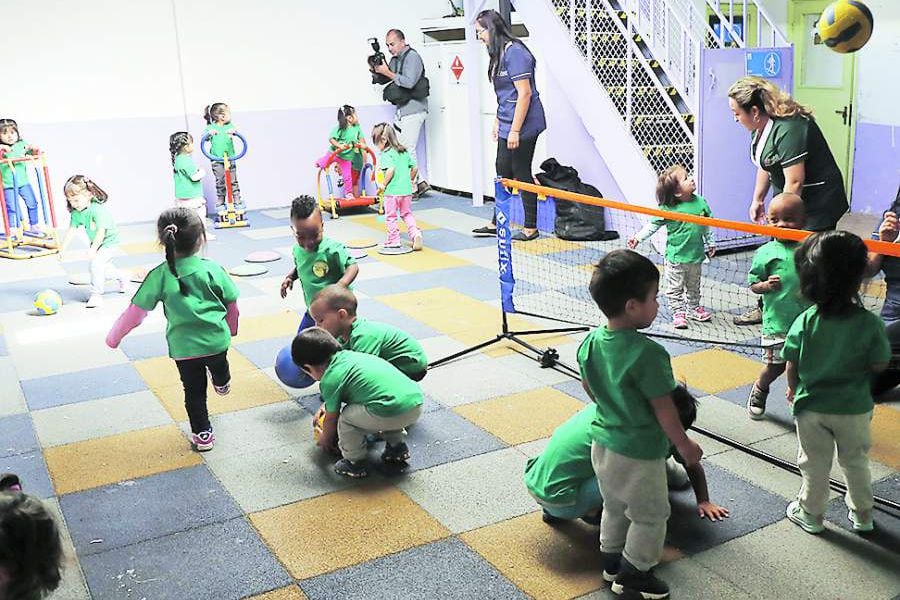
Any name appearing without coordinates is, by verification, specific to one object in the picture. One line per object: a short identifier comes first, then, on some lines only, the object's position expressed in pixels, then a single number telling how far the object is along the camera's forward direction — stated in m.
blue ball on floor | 5.51
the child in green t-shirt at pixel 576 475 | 3.67
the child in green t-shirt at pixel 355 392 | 4.36
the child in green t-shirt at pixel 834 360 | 3.47
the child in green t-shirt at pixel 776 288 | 4.82
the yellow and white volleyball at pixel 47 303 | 8.03
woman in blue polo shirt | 9.74
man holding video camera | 13.06
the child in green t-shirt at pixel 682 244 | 6.48
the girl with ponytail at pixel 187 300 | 4.70
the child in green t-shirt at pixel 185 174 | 10.73
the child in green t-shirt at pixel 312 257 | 5.41
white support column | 12.16
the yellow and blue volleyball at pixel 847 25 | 5.88
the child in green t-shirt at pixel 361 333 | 4.73
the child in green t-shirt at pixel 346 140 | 12.58
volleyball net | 6.24
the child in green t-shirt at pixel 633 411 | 3.12
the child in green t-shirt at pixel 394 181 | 9.83
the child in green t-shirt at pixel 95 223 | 8.19
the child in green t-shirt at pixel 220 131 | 11.76
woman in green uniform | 6.02
